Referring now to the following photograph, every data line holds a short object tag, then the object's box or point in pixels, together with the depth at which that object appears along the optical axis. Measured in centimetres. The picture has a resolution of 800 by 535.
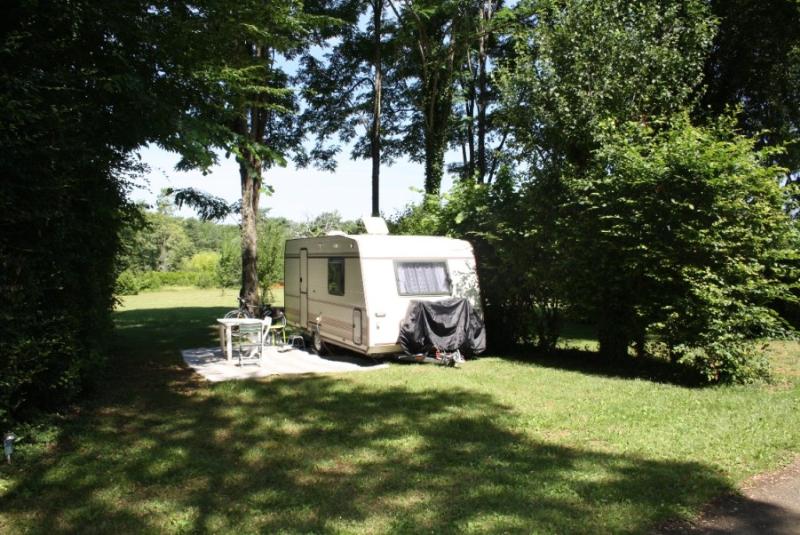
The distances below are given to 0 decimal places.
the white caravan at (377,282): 905
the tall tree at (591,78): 1012
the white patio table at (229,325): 966
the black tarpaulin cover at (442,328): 911
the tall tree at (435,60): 1920
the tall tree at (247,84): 767
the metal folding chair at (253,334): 952
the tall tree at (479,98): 2142
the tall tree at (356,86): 1983
